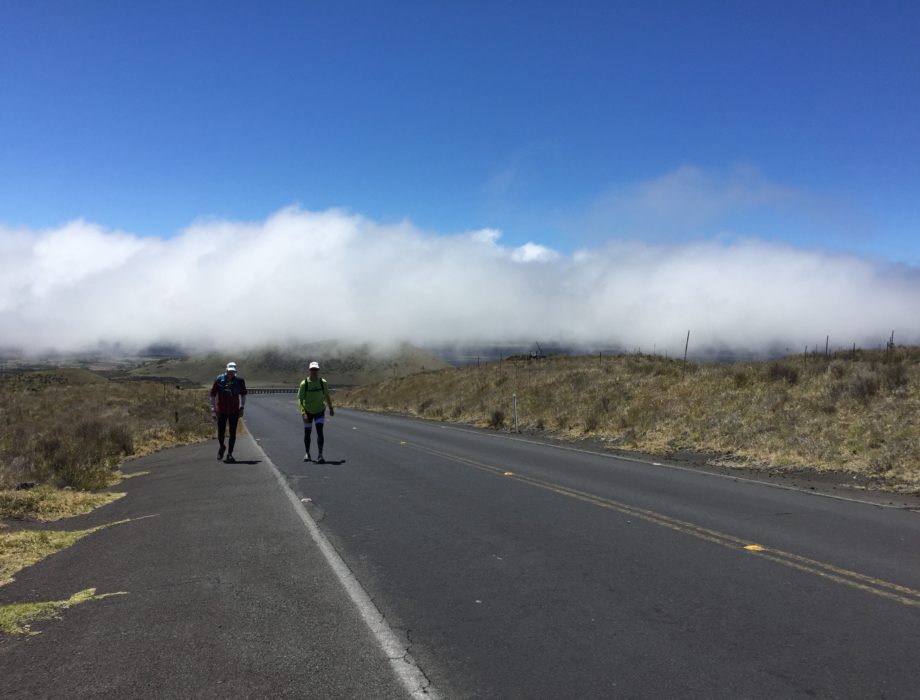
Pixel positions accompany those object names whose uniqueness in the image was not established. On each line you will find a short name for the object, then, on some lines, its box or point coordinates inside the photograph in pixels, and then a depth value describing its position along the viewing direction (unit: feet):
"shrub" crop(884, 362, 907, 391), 55.47
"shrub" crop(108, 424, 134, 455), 58.75
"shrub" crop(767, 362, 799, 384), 68.74
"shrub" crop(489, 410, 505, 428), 91.97
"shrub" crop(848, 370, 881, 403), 55.31
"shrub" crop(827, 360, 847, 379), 64.22
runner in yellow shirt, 47.93
